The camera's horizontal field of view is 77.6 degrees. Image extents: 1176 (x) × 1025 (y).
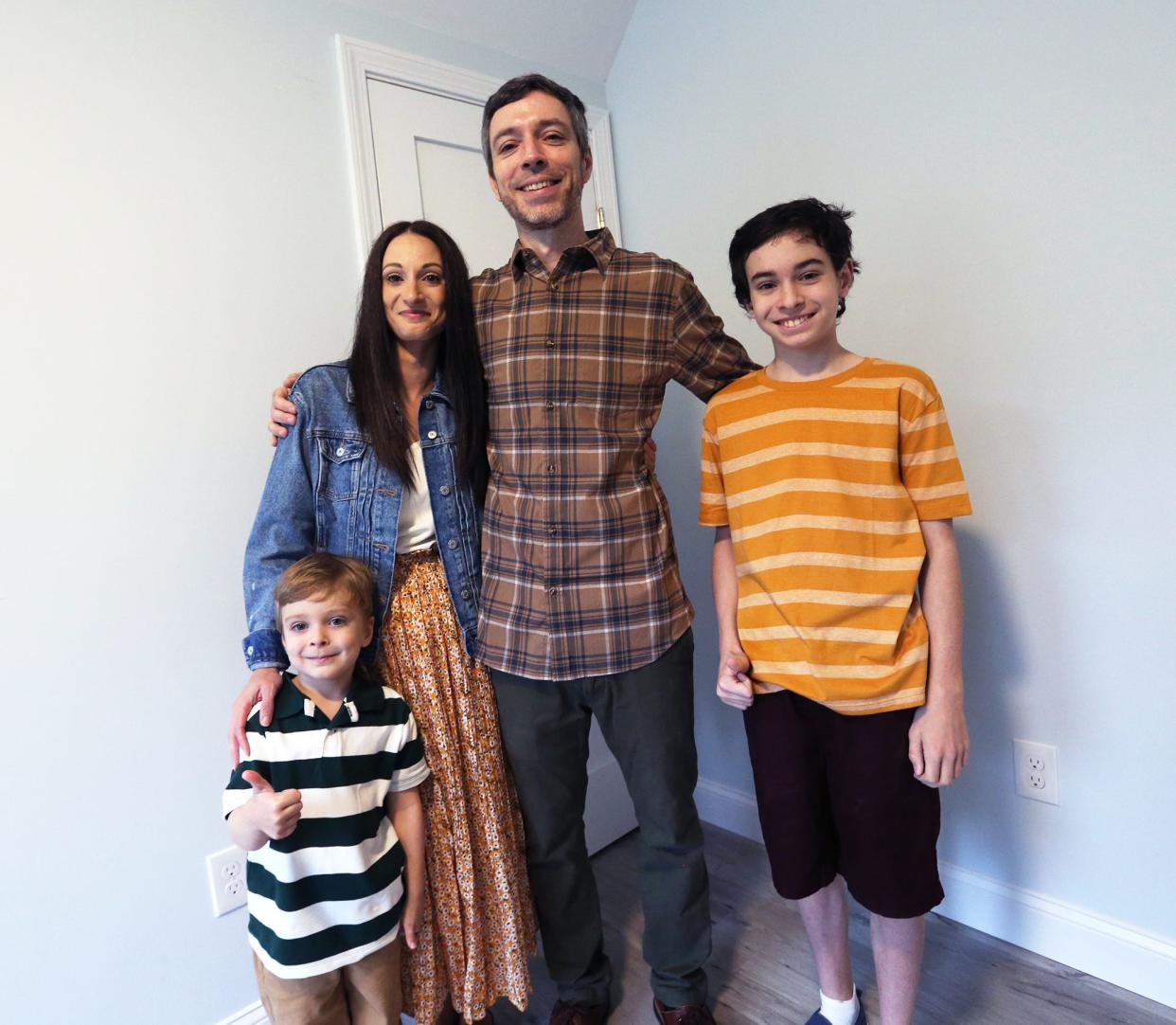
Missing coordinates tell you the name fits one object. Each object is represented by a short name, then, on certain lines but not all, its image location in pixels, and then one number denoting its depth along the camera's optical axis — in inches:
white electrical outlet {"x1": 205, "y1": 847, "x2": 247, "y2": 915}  56.1
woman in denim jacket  49.2
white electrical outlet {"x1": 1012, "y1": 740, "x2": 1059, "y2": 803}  59.3
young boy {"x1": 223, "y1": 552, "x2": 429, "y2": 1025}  43.0
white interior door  66.2
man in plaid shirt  49.6
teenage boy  44.2
